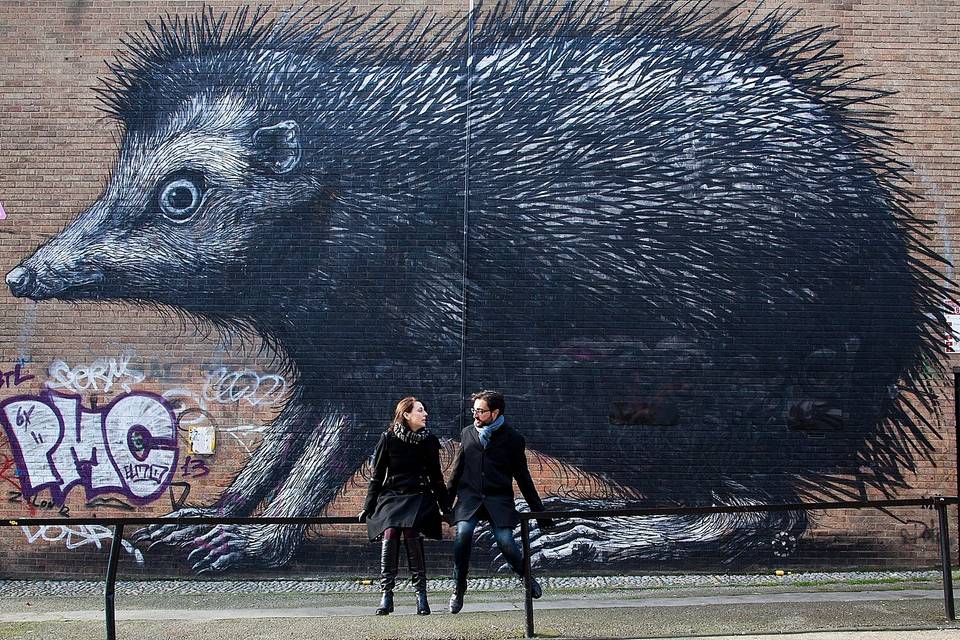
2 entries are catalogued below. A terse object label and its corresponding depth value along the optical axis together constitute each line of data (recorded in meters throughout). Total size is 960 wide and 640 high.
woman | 6.07
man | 6.23
